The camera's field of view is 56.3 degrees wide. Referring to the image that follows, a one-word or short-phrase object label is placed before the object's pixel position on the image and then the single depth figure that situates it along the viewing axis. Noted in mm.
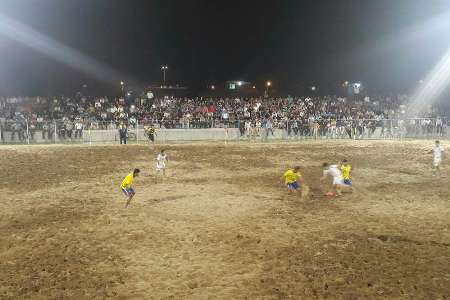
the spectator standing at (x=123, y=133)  30297
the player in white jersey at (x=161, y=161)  18672
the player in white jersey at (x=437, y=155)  19938
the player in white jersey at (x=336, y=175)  14741
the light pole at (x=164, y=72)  66769
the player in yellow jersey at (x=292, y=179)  14812
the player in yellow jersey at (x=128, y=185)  13070
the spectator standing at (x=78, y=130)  32844
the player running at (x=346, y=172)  15227
